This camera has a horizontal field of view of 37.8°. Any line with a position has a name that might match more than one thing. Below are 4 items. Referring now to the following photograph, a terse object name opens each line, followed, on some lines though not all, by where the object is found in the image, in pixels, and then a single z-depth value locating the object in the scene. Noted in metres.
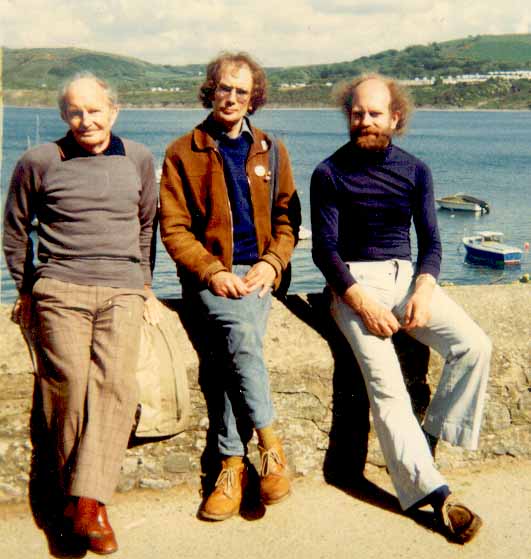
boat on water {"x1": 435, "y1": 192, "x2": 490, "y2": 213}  44.88
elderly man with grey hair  2.91
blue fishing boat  33.31
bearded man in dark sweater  3.19
